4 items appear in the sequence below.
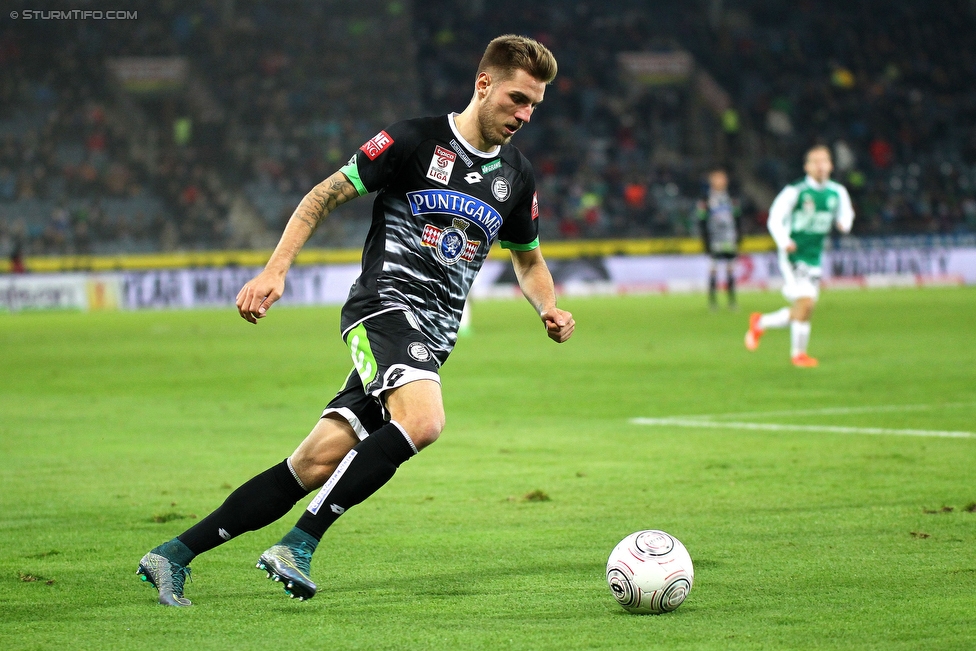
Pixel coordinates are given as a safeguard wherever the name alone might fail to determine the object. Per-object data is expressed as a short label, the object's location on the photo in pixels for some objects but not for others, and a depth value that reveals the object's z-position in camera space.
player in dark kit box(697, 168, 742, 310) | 52.00
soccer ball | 9.02
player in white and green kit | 30.61
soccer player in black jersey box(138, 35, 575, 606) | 9.48
